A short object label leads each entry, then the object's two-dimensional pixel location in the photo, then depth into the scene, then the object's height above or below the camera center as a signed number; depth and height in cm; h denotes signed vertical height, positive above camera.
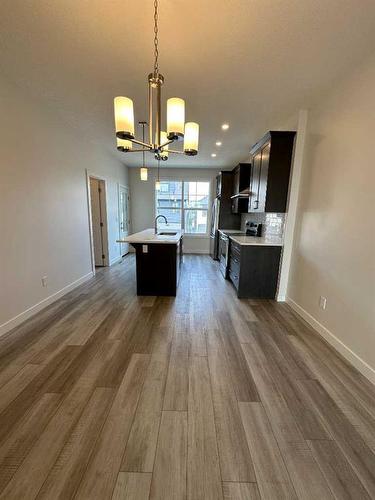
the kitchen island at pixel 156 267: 352 -91
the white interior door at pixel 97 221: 515 -28
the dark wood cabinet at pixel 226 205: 584 +21
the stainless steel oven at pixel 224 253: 465 -93
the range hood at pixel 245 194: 438 +41
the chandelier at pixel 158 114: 168 +75
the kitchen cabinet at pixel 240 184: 512 +69
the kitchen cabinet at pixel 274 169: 312 +67
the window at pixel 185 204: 698 +24
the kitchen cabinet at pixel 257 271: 346 -93
